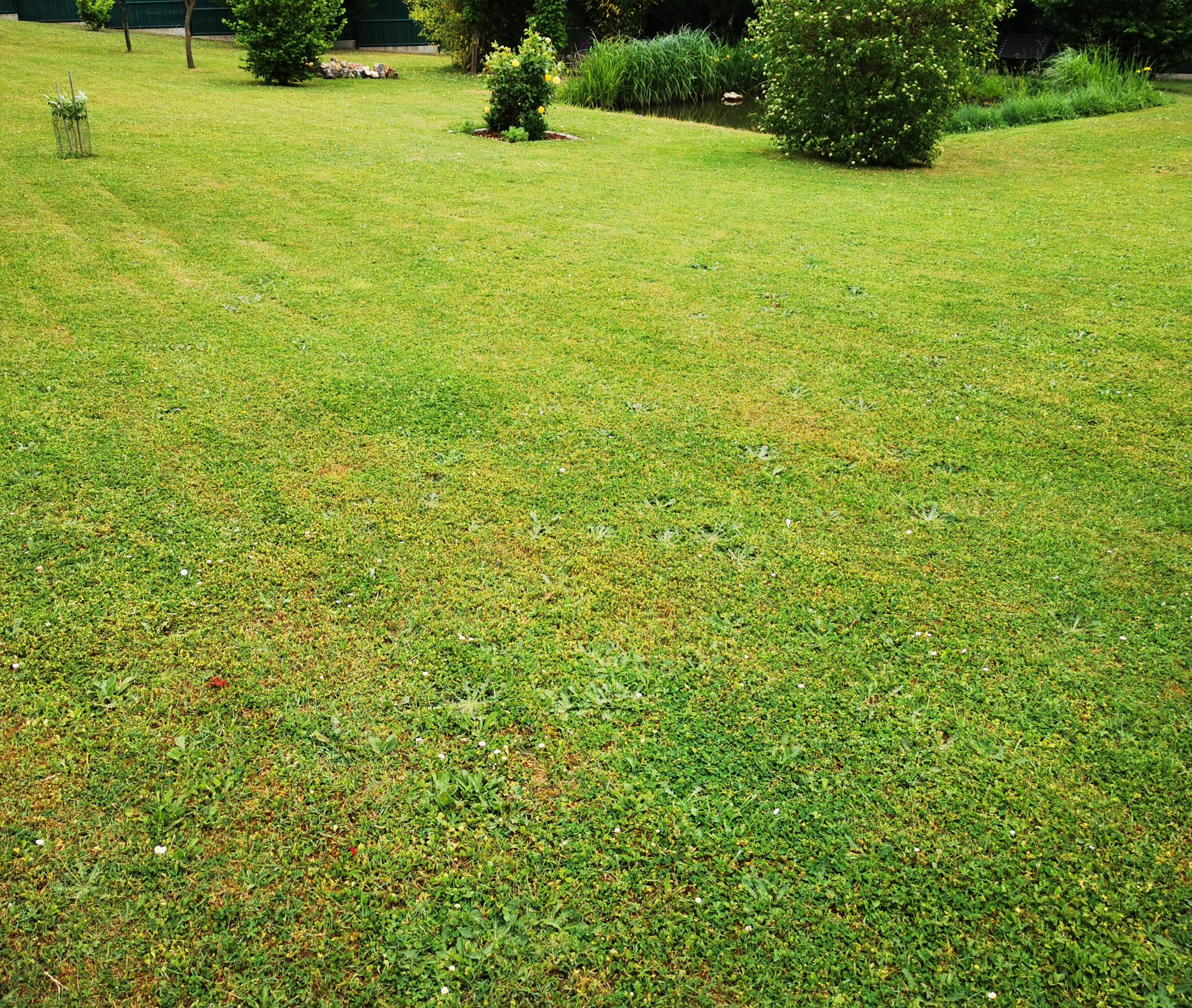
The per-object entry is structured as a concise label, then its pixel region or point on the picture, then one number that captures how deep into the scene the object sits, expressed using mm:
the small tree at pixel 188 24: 21297
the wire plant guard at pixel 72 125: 10789
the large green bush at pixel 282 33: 19984
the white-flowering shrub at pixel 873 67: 12609
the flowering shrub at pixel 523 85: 14375
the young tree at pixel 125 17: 23703
